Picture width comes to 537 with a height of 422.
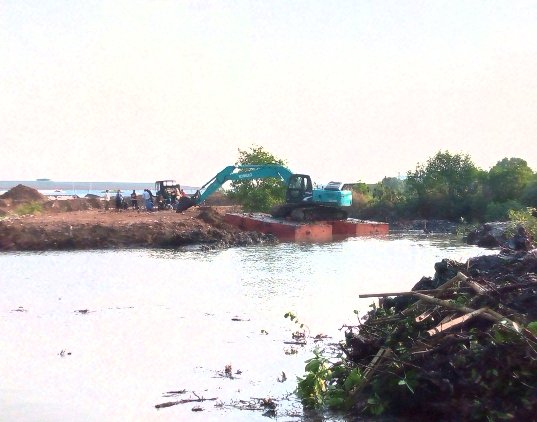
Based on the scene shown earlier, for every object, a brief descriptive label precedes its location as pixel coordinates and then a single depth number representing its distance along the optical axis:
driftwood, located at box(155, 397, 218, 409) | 10.47
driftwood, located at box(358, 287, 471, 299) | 9.67
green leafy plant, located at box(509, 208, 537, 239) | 26.92
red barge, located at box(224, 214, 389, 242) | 46.12
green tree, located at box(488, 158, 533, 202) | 58.25
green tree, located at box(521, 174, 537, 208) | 53.91
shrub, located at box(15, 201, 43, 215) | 55.78
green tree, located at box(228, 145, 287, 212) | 60.62
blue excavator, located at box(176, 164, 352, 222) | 50.03
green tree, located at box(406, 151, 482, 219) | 61.31
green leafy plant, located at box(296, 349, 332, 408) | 9.95
